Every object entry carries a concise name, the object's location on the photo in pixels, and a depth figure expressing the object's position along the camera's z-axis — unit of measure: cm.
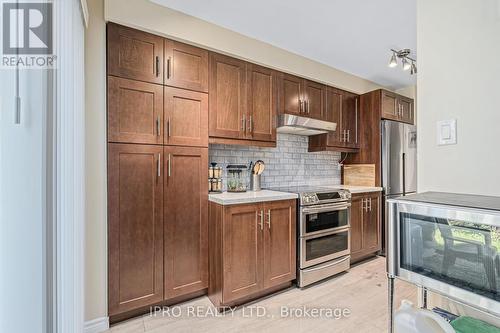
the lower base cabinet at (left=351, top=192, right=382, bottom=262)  319
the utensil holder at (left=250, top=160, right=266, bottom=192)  289
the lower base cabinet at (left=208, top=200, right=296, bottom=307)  213
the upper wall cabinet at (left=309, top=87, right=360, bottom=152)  343
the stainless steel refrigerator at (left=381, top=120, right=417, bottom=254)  354
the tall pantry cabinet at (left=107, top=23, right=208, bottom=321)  192
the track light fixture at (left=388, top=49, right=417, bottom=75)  280
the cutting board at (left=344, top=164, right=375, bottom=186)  367
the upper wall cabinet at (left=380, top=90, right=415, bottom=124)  357
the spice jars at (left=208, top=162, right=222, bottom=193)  259
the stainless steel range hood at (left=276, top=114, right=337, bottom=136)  278
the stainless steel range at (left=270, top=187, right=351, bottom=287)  257
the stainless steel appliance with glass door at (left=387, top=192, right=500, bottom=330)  73
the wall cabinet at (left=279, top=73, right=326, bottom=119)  294
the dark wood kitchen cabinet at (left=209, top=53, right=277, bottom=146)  242
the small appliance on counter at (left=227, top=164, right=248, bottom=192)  271
